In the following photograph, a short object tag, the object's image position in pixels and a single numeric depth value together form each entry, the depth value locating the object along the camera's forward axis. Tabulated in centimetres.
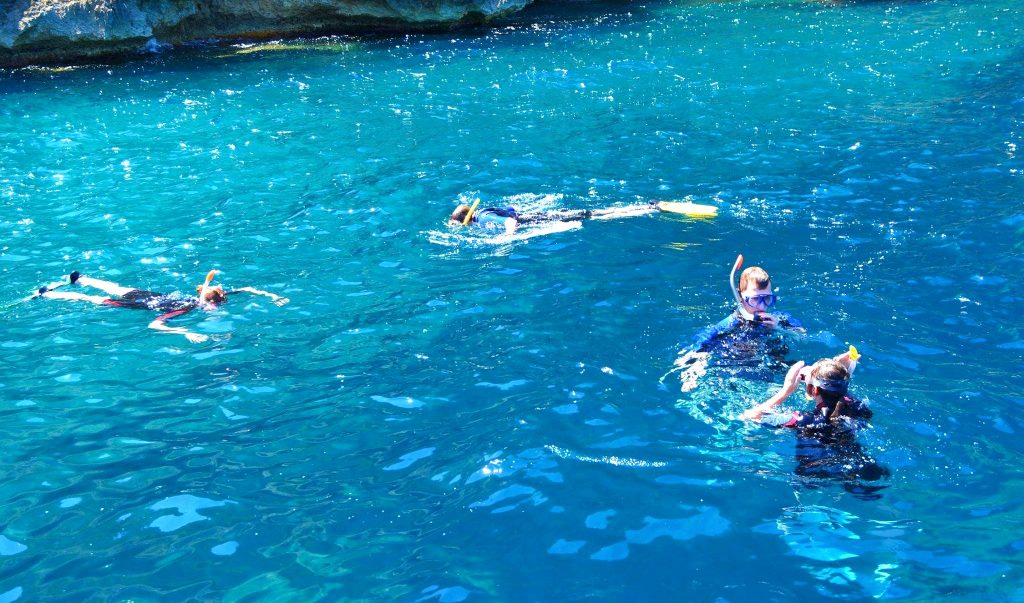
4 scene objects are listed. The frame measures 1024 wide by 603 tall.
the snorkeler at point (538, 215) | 997
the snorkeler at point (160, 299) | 828
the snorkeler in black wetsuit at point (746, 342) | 650
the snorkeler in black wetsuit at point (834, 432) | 538
